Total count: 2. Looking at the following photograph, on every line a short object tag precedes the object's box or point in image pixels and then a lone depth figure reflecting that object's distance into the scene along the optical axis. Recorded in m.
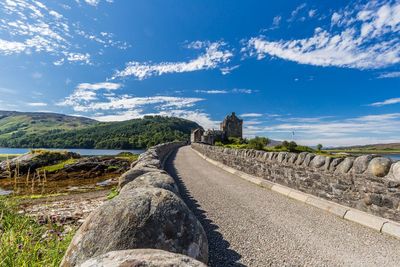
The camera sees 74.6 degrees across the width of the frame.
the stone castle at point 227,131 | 79.19
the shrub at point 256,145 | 46.12
